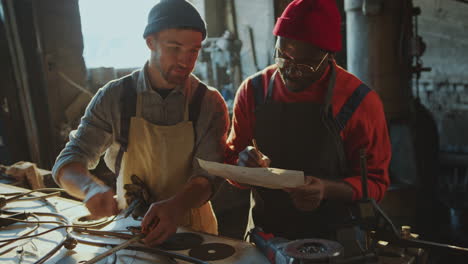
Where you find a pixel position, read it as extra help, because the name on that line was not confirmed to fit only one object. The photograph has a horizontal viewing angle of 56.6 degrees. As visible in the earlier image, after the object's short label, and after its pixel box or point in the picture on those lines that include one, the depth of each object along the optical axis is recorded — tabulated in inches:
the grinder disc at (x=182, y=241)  78.8
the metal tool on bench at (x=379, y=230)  68.5
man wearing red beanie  85.9
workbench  74.2
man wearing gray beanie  88.6
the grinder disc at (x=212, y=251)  74.6
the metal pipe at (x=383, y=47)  213.2
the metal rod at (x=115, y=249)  68.4
